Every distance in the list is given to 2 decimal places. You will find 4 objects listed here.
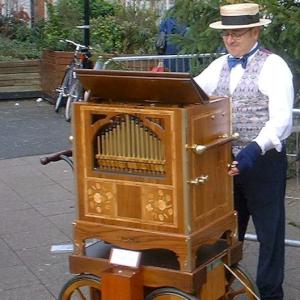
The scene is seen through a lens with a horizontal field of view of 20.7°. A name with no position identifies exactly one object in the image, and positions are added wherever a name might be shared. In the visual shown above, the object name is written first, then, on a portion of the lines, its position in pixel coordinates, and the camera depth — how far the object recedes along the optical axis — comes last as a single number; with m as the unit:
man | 4.20
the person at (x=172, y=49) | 8.00
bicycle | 11.77
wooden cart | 3.84
